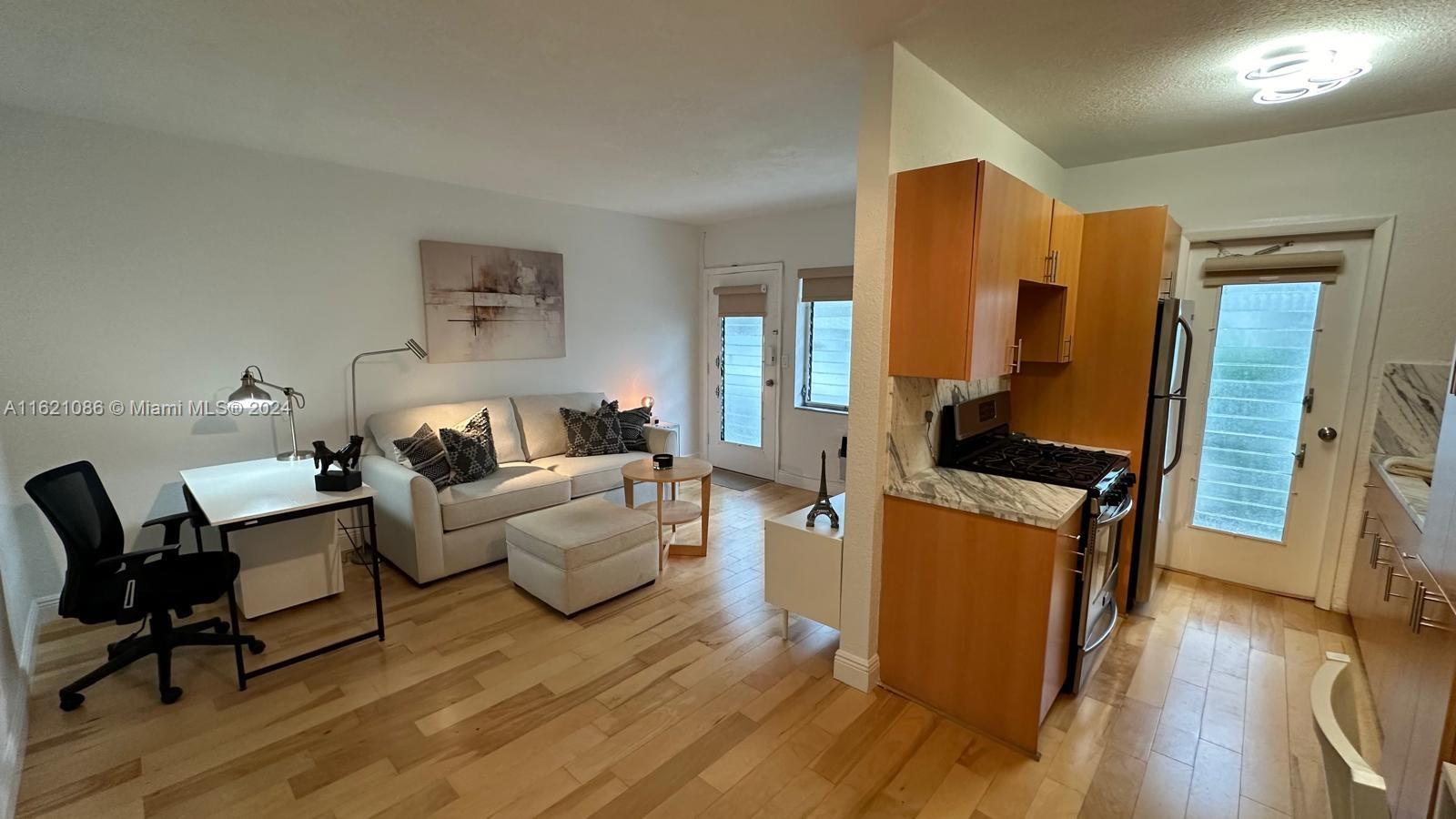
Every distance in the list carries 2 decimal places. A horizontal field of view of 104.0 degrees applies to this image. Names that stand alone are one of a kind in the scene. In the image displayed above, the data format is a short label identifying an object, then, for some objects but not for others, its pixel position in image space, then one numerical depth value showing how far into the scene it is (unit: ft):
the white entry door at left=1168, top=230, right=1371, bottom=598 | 9.82
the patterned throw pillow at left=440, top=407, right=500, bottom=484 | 12.06
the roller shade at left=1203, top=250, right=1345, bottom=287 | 9.66
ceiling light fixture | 6.63
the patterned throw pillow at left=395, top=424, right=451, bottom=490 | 11.58
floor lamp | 12.67
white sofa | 10.79
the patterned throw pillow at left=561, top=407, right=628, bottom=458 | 14.96
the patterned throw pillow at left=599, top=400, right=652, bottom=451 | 15.76
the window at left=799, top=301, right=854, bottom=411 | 16.29
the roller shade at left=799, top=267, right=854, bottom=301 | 15.55
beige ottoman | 9.73
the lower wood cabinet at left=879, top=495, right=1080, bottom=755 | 6.56
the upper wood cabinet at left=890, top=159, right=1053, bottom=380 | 6.70
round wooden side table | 11.89
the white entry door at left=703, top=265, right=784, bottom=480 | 17.88
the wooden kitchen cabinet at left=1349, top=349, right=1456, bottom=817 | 4.27
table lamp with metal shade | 9.61
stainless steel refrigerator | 9.12
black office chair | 7.03
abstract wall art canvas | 13.65
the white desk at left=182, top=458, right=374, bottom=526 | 7.77
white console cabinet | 8.23
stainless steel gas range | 7.38
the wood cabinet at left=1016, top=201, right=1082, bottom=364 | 9.04
